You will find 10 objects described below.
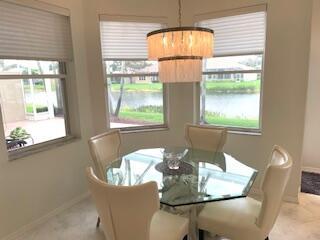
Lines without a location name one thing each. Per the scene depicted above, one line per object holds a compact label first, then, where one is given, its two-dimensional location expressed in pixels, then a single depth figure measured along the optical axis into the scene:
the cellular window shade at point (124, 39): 3.07
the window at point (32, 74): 2.30
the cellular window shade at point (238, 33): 2.79
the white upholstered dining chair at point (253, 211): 1.53
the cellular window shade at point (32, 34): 2.23
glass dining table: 1.66
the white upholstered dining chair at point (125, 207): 1.27
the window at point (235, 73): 2.86
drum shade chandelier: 1.74
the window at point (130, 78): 3.11
